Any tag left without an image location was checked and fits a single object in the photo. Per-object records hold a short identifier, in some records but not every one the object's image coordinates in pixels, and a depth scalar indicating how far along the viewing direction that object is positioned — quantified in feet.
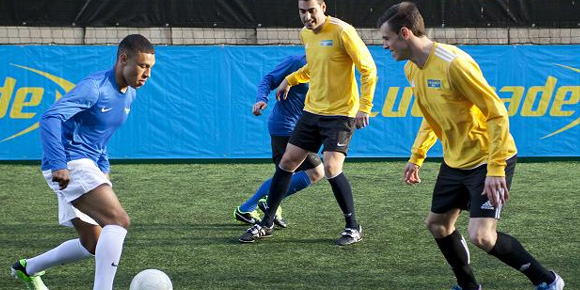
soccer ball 29.43
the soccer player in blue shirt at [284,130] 46.34
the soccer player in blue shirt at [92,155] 28.82
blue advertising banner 75.84
